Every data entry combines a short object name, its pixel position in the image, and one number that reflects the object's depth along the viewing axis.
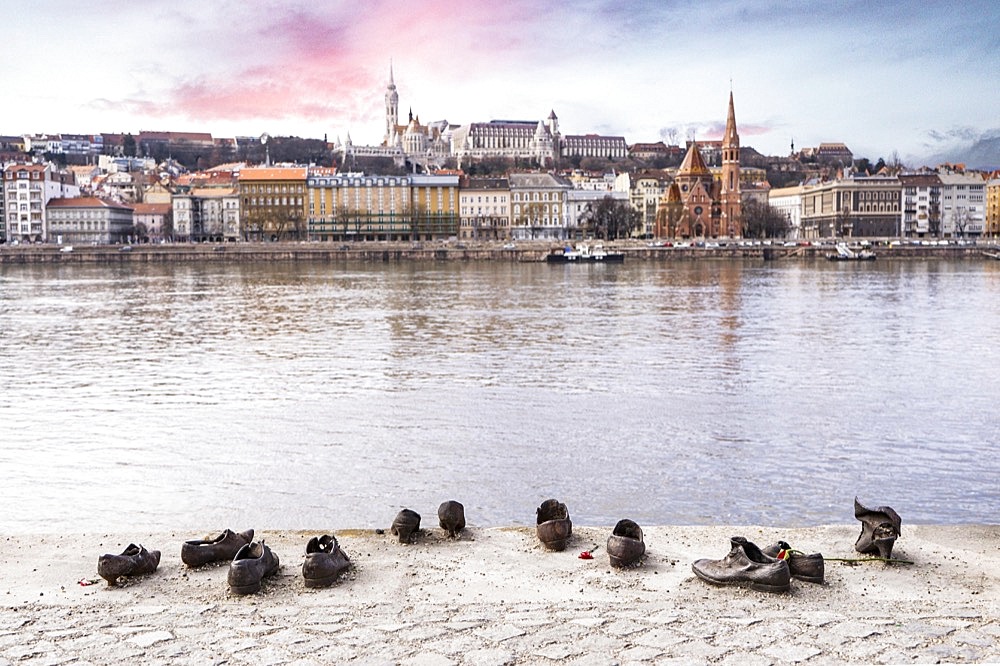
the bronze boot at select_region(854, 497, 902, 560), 5.45
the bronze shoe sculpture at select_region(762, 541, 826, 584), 5.05
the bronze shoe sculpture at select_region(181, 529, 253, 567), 5.34
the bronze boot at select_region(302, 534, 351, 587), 4.98
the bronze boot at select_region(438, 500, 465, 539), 5.84
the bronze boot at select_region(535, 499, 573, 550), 5.66
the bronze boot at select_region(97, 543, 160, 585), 5.05
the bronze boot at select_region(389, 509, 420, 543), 5.75
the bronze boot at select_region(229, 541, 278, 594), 4.89
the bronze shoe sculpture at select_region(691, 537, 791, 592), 4.91
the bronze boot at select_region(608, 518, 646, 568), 5.32
